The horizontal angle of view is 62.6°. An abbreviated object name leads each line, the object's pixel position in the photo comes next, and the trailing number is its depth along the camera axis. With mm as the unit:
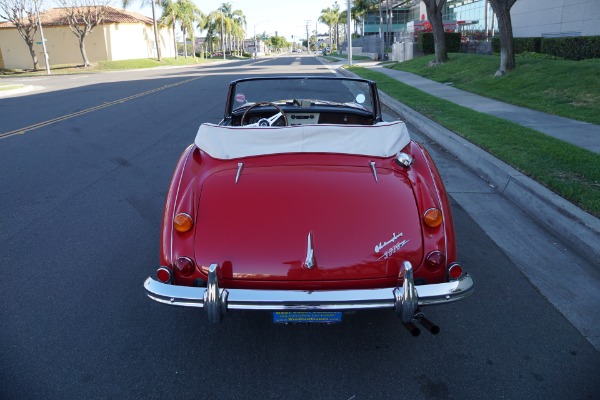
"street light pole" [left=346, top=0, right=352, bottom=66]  32281
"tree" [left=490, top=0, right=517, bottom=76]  15773
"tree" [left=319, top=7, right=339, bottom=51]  111625
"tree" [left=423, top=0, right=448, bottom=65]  23453
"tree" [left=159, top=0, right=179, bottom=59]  63344
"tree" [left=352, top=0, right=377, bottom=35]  53884
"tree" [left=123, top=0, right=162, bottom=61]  51475
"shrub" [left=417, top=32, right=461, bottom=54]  30359
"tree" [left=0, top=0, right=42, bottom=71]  41625
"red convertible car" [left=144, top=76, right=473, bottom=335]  2580
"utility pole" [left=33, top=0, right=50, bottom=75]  38094
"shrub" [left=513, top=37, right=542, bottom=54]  23578
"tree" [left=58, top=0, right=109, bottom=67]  44469
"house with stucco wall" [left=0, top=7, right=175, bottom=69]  50531
